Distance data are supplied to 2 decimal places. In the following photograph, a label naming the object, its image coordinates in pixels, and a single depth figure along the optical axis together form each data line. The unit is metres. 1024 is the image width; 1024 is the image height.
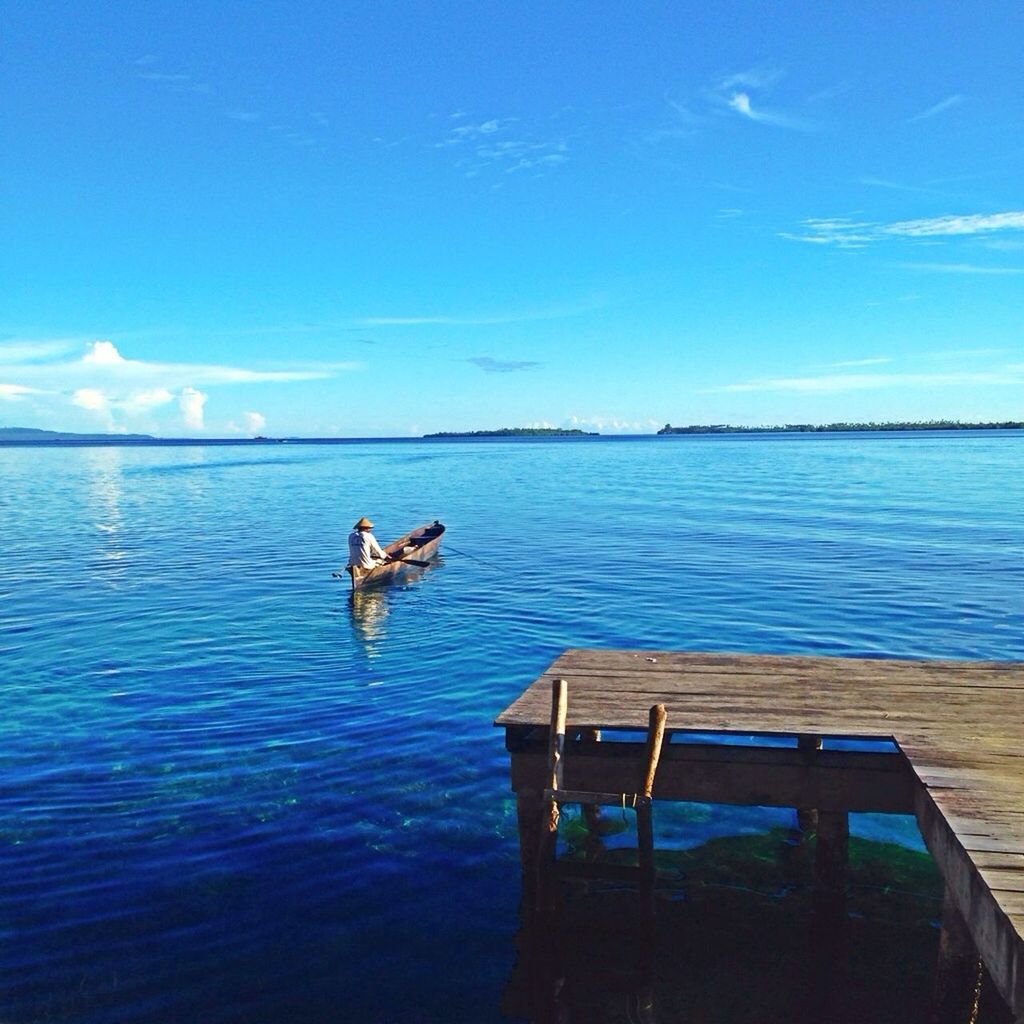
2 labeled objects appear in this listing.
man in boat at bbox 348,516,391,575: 26.66
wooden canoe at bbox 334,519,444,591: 26.83
